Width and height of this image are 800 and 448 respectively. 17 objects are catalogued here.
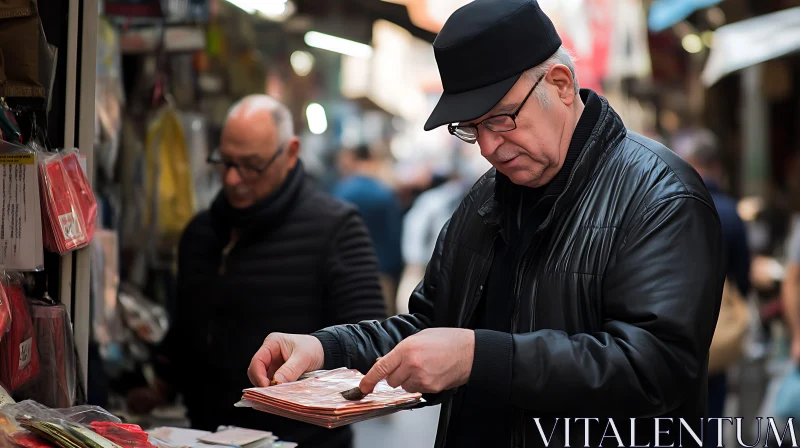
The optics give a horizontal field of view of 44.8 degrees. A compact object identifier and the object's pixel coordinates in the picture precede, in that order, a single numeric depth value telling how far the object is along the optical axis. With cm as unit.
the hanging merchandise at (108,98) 478
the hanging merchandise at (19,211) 262
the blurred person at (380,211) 888
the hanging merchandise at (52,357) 275
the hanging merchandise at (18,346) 257
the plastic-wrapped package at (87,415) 265
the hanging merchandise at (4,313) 242
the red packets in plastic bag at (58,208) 267
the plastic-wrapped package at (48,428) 235
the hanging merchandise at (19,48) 268
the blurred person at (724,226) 582
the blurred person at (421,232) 1073
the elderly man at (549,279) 224
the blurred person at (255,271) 406
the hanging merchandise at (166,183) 546
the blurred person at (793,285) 566
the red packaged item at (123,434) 255
